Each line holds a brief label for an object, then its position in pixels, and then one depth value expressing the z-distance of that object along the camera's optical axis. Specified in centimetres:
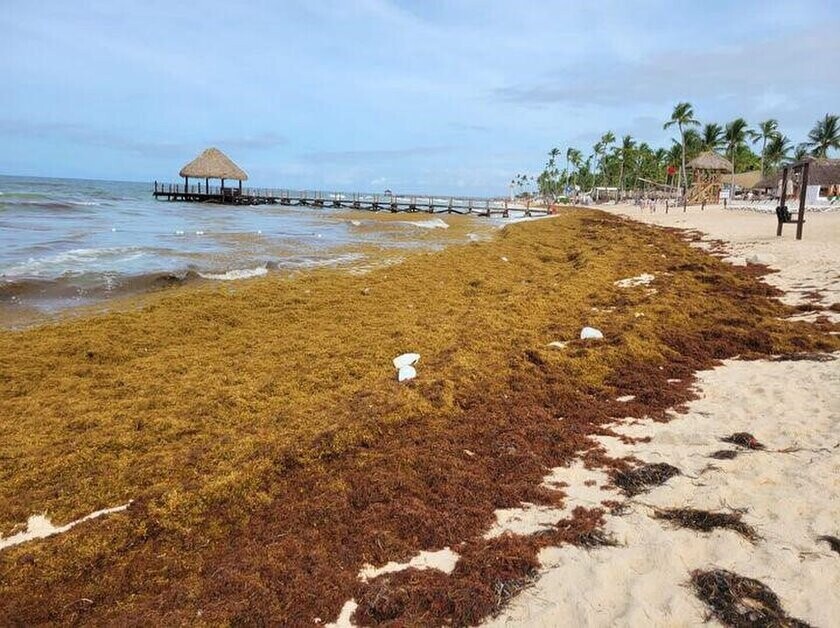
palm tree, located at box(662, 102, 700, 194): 5641
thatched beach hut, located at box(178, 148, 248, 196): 5094
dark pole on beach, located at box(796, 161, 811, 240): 1490
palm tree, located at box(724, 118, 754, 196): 5897
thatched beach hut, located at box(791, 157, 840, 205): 3641
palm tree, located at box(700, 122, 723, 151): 6241
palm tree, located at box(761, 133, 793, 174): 6612
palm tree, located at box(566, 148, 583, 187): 10219
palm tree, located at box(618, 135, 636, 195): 8209
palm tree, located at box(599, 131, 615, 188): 8461
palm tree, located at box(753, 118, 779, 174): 6681
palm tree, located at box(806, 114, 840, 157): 5597
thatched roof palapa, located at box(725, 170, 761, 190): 5508
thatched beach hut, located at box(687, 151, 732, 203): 4919
